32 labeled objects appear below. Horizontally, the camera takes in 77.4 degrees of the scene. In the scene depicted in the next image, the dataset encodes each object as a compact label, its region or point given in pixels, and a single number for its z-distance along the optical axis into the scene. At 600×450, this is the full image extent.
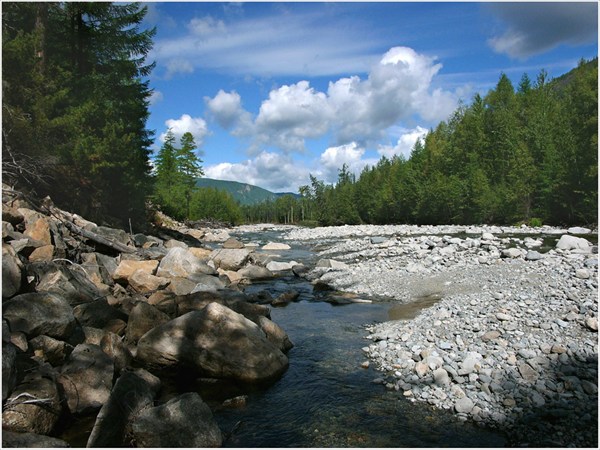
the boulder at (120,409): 4.81
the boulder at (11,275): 6.75
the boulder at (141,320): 7.99
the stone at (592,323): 6.82
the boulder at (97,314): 7.77
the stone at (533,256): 13.40
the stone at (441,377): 6.15
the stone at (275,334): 8.41
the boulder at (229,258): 18.42
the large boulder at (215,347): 6.98
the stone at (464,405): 5.48
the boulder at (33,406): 4.62
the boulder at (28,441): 4.10
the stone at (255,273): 17.01
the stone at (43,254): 9.61
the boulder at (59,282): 8.21
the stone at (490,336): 7.21
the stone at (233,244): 30.75
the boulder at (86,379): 5.49
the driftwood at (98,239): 13.04
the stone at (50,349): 6.02
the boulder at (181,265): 13.09
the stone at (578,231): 28.38
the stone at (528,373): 5.87
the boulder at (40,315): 6.19
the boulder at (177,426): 4.80
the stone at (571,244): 16.06
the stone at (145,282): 11.84
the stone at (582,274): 9.68
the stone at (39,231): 10.38
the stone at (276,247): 32.40
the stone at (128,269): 12.05
